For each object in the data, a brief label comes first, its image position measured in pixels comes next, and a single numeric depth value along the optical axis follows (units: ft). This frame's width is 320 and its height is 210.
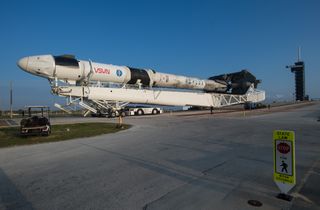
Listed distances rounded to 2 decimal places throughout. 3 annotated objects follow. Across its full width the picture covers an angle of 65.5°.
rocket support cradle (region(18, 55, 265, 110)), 85.91
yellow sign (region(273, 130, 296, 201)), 15.23
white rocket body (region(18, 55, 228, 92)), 83.35
